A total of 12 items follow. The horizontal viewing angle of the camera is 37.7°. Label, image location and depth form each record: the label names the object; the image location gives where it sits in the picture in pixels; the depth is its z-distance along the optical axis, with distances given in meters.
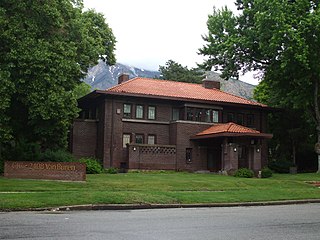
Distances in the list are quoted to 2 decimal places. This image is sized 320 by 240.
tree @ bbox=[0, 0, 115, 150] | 26.34
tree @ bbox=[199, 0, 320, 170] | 34.09
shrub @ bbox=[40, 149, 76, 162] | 31.14
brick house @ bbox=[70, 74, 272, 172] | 37.78
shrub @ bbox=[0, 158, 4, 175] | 27.66
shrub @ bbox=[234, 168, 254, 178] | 34.66
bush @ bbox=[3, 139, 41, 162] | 30.83
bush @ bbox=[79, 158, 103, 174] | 33.69
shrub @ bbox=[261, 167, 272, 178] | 35.69
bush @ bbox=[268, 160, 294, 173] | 43.69
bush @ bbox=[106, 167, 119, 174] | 35.59
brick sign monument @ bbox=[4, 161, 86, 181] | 24.69
